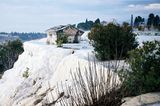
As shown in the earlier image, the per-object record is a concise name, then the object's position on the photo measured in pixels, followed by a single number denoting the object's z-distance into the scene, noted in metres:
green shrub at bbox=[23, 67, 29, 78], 17.58
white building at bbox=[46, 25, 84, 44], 24.55
